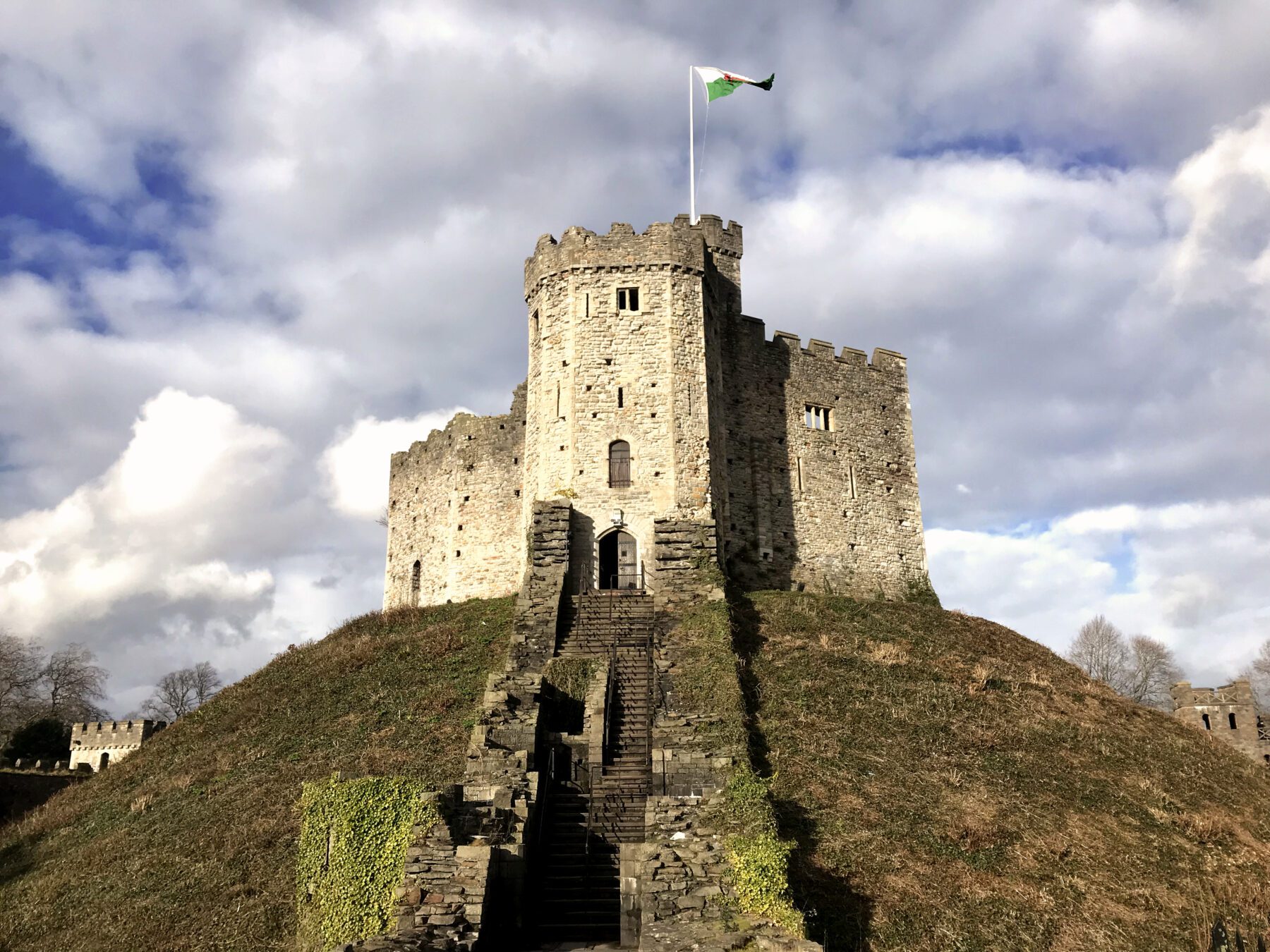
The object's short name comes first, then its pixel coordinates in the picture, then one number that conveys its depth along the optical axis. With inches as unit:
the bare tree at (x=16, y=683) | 2244.1
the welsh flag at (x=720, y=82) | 1352.1
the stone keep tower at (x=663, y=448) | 1222.3
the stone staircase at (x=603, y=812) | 638.5
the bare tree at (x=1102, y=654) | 2637.8
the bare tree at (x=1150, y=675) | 2573.8
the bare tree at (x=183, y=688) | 3472.0
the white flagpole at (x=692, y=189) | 1488.7
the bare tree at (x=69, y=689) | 2519.7
